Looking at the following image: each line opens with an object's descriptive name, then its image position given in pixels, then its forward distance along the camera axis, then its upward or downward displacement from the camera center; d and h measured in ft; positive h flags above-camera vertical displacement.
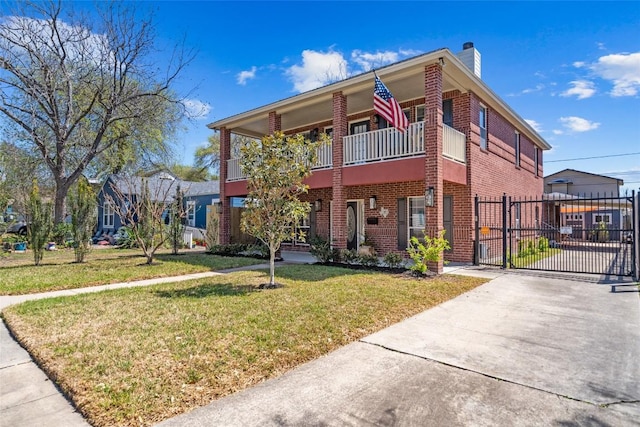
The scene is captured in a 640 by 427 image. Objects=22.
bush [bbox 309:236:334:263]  37.88 -3.14
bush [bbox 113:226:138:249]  58.28 -3.00
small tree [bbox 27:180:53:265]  36.45 -0.61
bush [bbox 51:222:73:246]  61.41 -1.76
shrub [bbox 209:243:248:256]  47.30 -3.58
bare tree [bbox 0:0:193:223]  52.85 +24.62
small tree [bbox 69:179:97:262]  38.01 +0.64
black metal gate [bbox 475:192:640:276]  34.35 -3.35
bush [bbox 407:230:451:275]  29.76 -2.58
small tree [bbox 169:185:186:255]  43.96 +0.22
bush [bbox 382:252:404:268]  32.91 -3.49
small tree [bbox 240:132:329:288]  24.91 +2.80
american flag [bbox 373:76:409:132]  30.89 +10.22
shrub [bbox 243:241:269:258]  42.02 -3.50
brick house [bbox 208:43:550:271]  32.37 +7.42
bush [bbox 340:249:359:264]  36.66 -3.48
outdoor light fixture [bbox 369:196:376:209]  44.68 +2.54
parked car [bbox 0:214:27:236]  41.08 -0.44
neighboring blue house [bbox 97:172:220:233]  85.92 +5.74
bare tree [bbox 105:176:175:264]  37.78 +0.52
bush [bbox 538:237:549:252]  52.56 -3.43
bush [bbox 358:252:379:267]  35.17 -3.76
